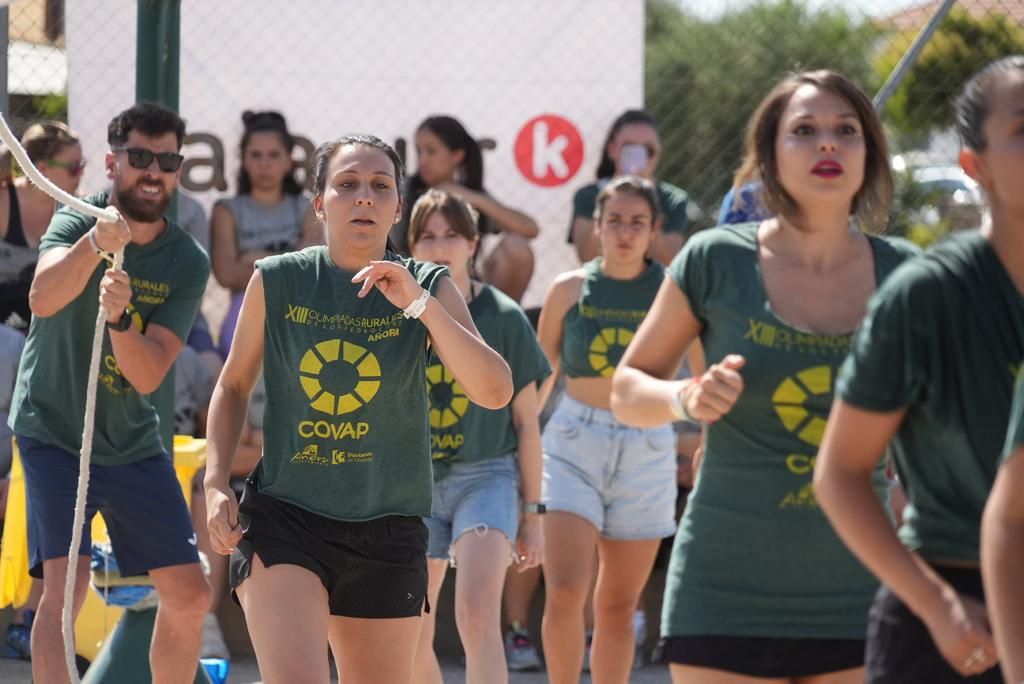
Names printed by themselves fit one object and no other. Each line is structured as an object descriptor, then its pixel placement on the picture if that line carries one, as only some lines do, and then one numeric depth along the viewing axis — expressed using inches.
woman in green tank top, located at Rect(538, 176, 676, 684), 407.9
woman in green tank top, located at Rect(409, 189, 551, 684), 377.0
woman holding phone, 543.6
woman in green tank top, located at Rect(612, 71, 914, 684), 222.6
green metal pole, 440.5
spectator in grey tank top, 545.3
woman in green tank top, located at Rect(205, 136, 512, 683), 273.1
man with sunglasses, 360.8
